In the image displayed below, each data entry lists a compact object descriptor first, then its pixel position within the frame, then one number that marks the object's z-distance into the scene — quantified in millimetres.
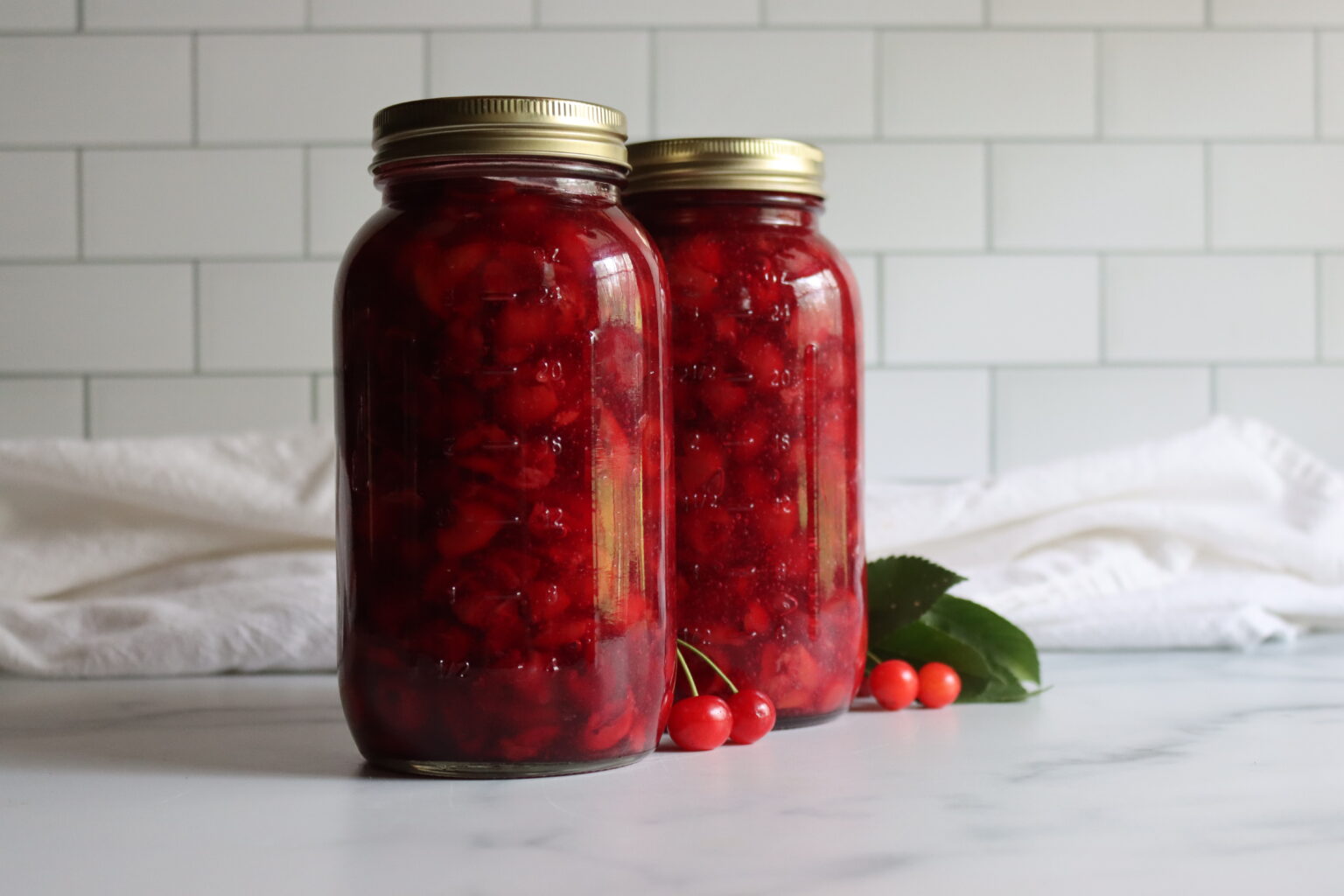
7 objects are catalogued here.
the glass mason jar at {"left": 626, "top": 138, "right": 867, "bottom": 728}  664
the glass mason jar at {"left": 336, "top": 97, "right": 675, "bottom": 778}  548
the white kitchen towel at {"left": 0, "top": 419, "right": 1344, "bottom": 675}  933
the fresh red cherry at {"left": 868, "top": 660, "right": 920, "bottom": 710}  756
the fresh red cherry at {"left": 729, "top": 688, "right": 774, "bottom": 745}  645
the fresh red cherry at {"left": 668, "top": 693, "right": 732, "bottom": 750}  634
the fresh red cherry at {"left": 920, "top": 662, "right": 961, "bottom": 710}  765
